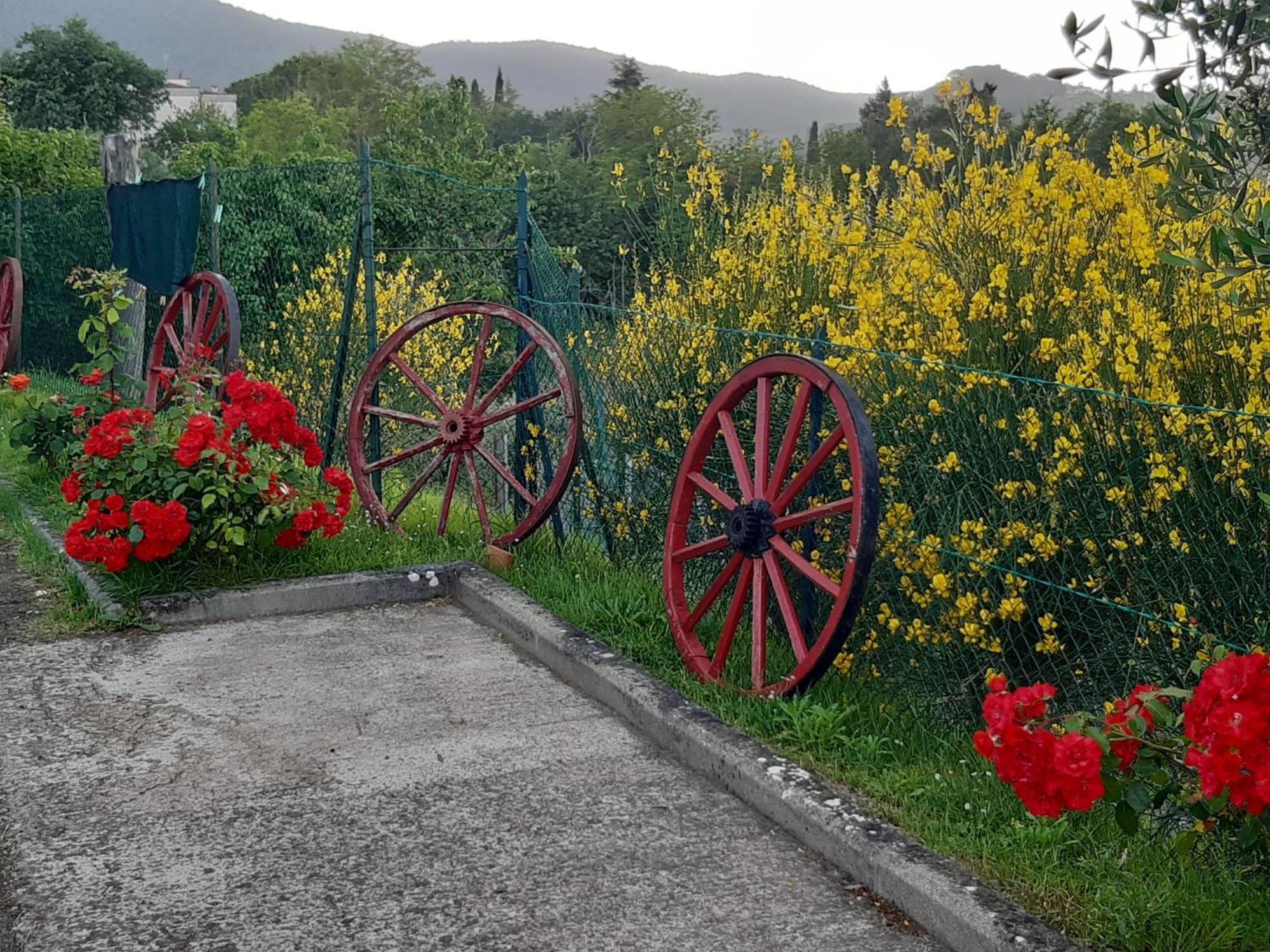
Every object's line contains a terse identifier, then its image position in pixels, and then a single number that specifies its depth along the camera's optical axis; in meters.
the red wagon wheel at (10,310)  12.56
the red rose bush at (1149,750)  2.50
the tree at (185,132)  88.69
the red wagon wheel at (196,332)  7.86
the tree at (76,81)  72.62
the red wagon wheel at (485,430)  6.32
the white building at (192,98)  152.00
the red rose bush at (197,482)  5.82
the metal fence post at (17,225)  15.56
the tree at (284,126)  81.02
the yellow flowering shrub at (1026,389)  3.57
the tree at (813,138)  59.07
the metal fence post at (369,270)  7.43
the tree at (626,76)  110.69
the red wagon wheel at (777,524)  4.11
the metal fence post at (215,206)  9.16
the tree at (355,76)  106.75
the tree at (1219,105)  2.58
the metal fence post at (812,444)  4.54
